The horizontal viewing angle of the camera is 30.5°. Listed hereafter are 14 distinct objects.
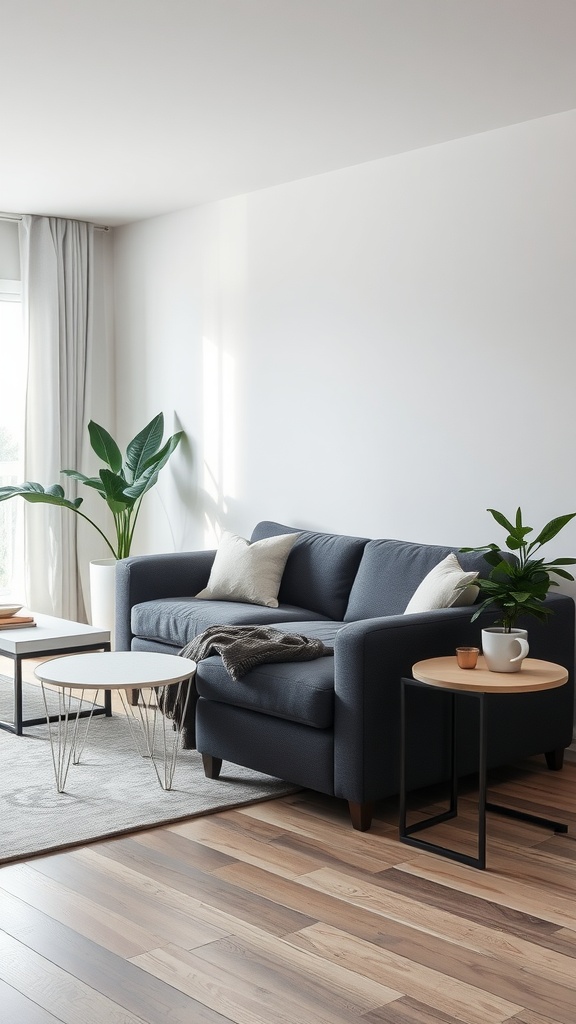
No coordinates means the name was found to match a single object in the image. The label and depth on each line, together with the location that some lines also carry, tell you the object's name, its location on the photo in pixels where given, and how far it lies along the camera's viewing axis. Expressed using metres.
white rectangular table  4.55
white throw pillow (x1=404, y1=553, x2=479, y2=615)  3.84
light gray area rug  3.40
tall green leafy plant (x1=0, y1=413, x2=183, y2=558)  6.02
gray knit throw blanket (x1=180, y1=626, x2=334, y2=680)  3.71
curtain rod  6.39
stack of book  4.84
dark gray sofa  3.42
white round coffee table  3.59
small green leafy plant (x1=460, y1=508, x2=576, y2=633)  3.45
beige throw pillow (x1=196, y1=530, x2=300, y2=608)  5.01
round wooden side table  3.14
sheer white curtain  6.55
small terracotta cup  3.35
